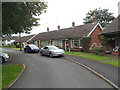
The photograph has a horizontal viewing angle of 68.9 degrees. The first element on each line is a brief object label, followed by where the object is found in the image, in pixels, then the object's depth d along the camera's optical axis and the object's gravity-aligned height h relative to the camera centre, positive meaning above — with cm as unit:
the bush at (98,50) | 1167 -75
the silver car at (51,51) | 1150 -89
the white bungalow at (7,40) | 5286 +289
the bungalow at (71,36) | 1693 +196
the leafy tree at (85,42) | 1406 +42
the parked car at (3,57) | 925 -134
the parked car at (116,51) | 1086 -82
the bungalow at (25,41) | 2980 +128
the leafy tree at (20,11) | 637 +270
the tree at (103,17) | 2912 +962
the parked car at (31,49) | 1618 -80
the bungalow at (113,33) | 1139 +155
